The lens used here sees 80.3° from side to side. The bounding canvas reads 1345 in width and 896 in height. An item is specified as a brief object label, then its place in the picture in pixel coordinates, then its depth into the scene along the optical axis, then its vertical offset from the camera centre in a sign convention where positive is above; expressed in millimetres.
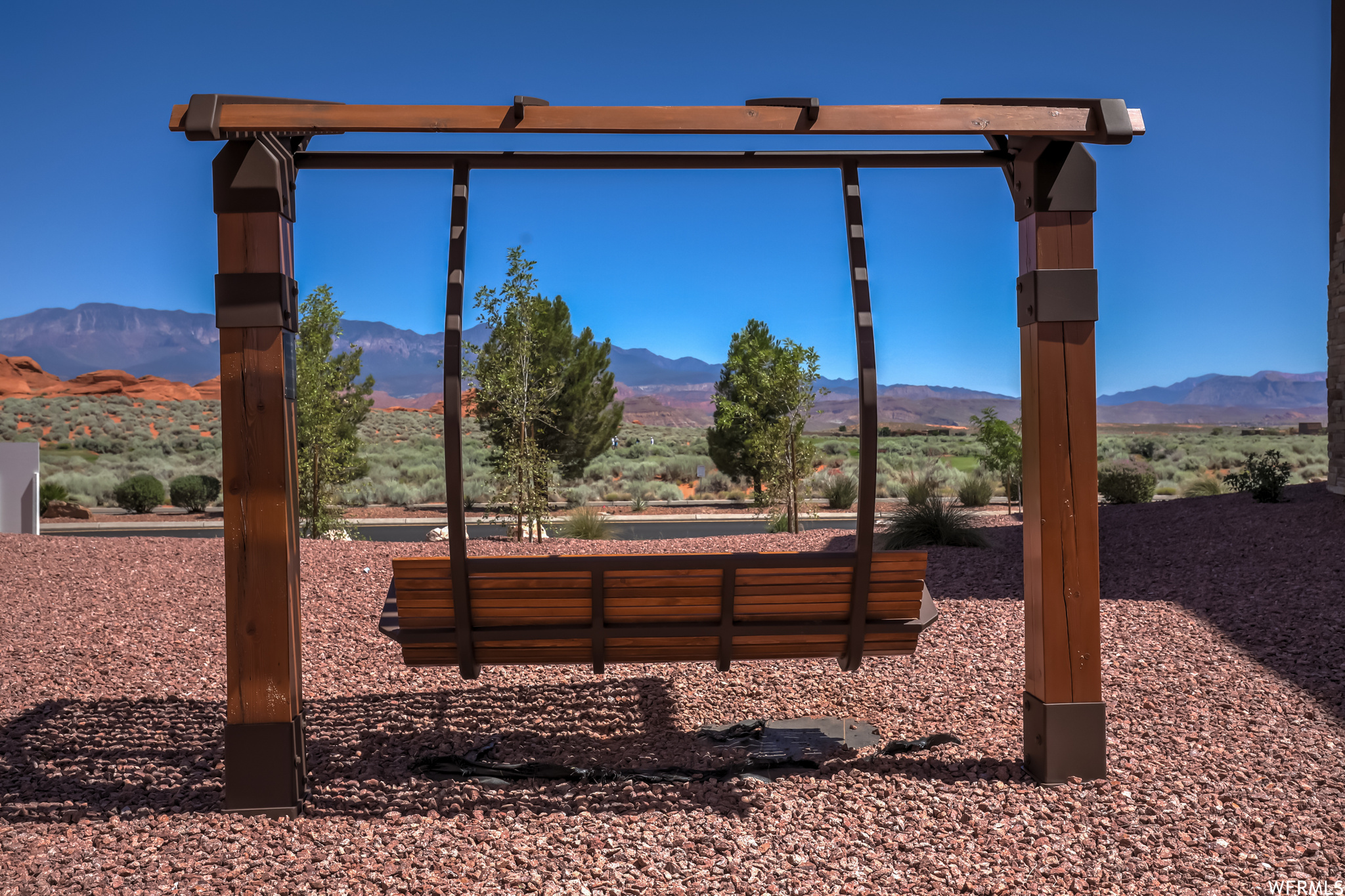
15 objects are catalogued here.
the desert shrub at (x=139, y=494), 21656 -1036
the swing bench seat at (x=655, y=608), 2957 -627
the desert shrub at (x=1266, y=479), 9195 -541
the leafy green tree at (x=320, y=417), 12867 +591
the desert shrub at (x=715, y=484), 27875 -1394
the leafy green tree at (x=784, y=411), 12797 +560
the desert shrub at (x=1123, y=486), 12484 -777
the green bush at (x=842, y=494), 19125 -1254
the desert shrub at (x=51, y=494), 19781 -909
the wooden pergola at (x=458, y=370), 2844 +298
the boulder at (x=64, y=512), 19625 -1339
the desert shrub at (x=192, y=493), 21797 -1030
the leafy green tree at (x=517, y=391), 11594 +864
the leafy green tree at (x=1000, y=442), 15312 -63
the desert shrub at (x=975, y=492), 15398 -1024
